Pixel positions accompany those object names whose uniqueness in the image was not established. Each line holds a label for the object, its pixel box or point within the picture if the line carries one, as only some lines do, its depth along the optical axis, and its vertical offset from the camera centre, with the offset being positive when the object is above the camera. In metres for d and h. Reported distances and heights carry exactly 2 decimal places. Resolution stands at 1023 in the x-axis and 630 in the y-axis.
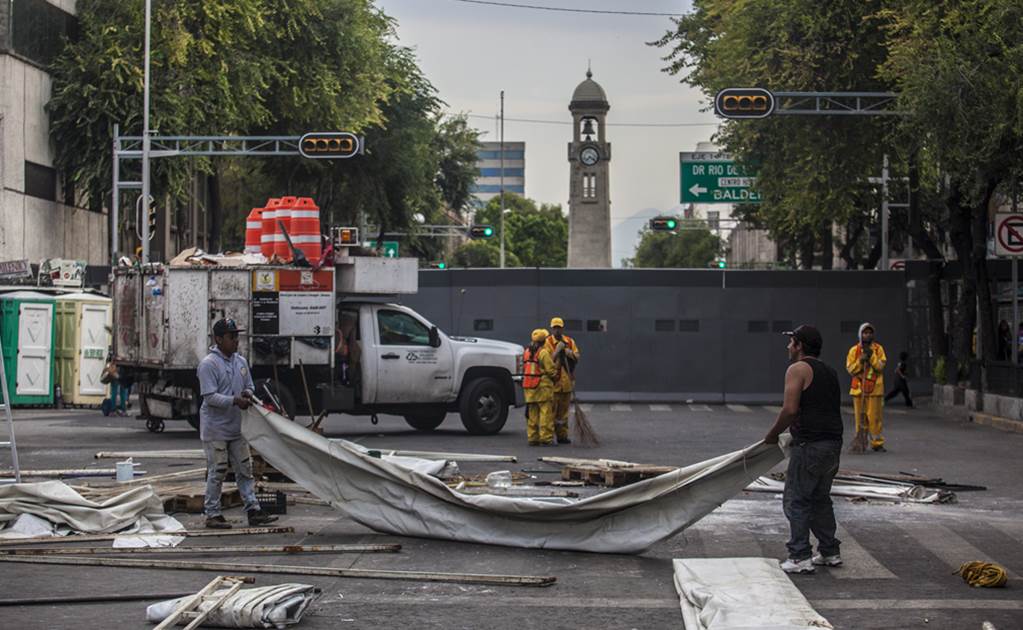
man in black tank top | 10.98 -0.96
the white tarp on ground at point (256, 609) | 8.77 -1.66
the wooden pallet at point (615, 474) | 15.89 -1.61
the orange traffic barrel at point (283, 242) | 22.62 +1.19
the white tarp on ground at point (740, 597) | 8.69 -1.69
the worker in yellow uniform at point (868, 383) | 21.92 -0.88
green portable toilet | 33.00 -0.45
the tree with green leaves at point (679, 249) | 126.12 +6.72
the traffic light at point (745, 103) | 26.84 +3.84
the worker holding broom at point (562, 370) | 22.86 -0.72
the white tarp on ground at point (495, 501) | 11.70 -1.42
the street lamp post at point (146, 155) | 35.09 +3.91
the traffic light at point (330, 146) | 32.53 +3.78
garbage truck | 22.12 -0.34
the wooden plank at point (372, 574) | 10.54 -1.76
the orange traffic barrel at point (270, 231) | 22.70 +1.36
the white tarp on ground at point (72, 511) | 12.82 -1.59
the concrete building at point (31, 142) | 38.09 +4.65
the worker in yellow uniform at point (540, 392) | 22.56 -1.03
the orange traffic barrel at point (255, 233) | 23.12 +1.35
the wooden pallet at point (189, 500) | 14.20 -1.66
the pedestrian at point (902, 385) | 36.88 -1.53
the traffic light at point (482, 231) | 62.03 +3.69
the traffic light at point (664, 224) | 59.72 +3.88
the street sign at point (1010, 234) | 28.44 +1.62
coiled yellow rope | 10.52 -1.75
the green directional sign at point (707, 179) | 51.16 +4.79
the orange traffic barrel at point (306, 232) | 22.60 +1.34
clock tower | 68.06 +5.39
